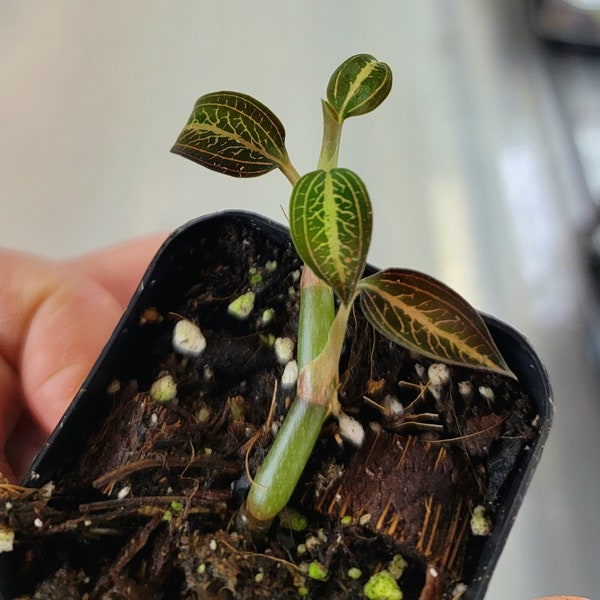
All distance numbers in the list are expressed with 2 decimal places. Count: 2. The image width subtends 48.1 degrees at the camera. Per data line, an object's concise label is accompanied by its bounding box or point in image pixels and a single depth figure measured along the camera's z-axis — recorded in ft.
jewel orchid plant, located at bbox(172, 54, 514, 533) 0.26
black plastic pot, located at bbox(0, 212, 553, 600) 0.31
